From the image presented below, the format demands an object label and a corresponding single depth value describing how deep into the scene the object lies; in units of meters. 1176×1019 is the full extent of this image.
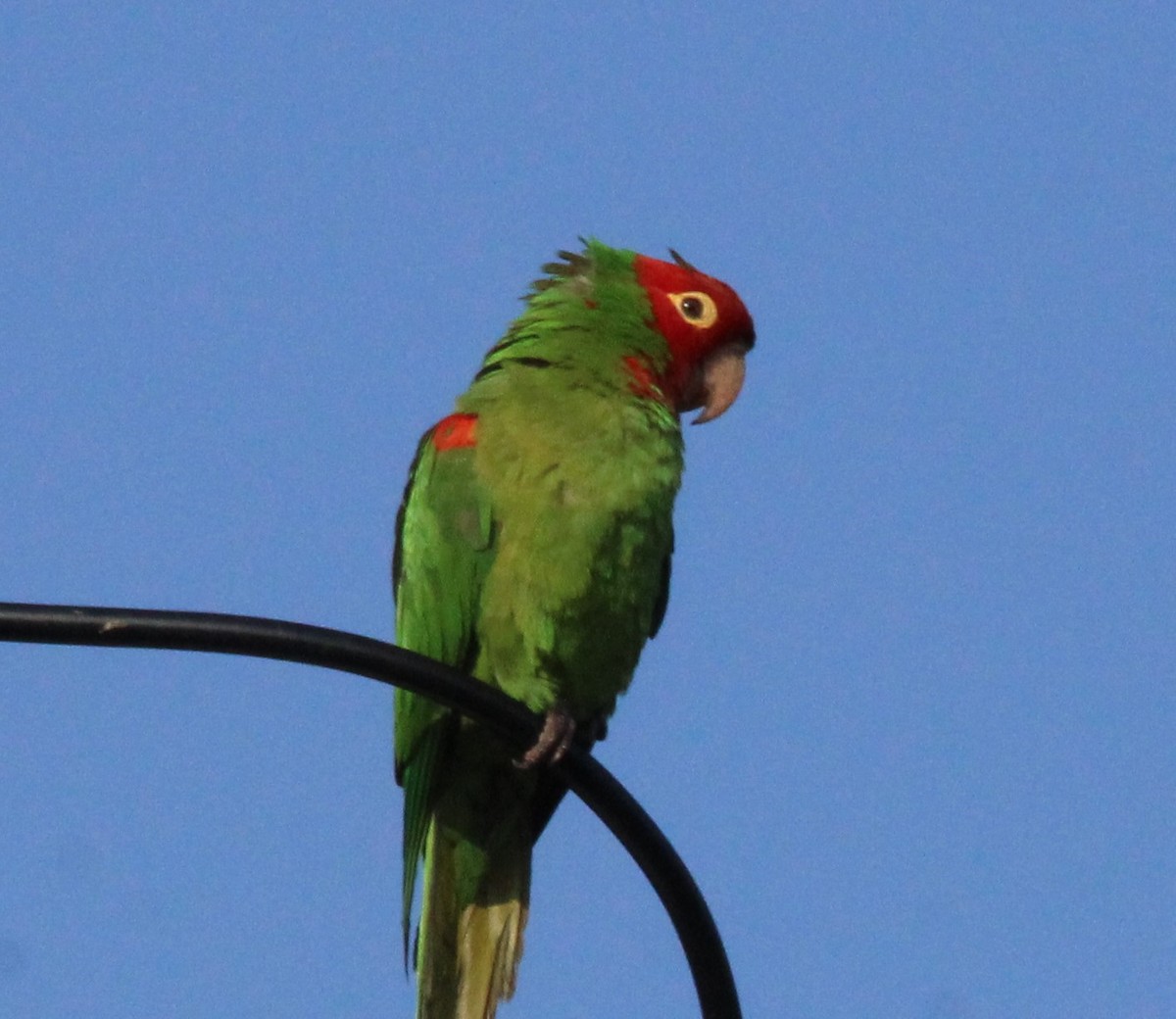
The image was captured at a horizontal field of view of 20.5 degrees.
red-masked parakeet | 10.13
